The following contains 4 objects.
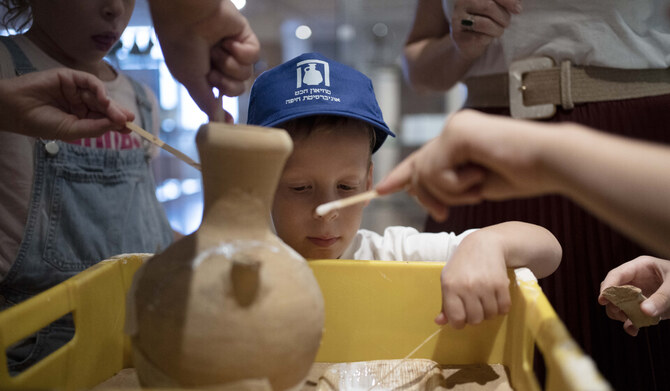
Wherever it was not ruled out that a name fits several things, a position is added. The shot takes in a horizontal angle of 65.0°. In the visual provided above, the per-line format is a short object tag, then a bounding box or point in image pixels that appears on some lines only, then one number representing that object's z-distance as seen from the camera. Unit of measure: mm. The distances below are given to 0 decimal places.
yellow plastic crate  713
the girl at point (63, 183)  855
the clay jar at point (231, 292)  521
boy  870
